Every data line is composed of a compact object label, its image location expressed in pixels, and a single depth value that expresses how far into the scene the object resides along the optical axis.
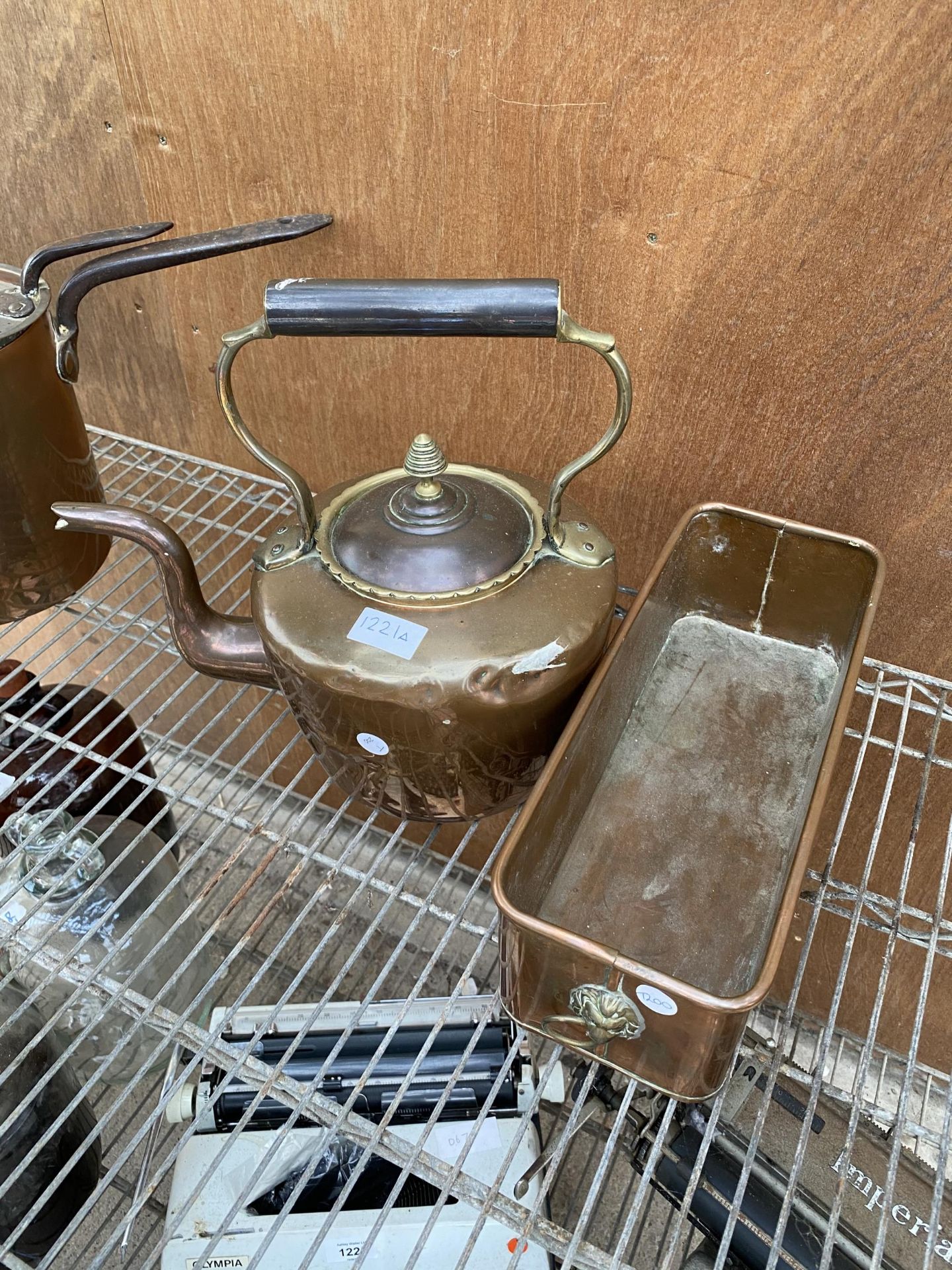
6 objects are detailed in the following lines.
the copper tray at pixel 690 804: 0.45
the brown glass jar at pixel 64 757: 0.90
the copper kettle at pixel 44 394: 0.61
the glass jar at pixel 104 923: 0.78
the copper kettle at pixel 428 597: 0.49
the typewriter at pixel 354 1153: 0.70
